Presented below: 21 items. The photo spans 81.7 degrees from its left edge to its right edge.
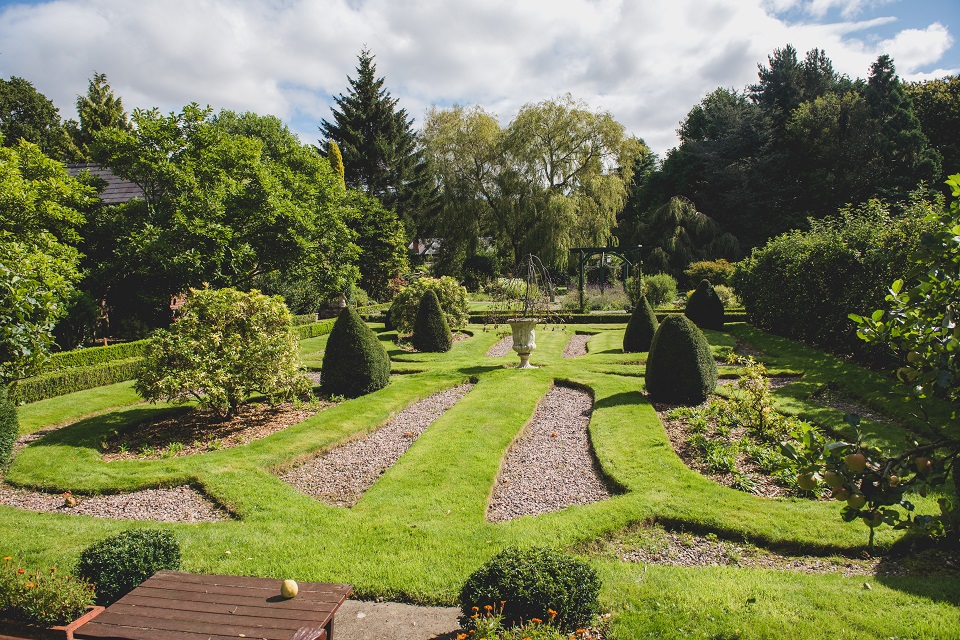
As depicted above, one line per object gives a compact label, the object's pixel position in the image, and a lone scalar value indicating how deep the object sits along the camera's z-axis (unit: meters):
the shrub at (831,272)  12.76
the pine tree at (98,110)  30.16
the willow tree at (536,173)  32.69
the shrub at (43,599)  4.08
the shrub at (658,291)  28.27
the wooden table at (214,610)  3.35
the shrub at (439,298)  19.34
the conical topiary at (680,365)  10.36
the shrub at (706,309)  20.92
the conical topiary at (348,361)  11.80
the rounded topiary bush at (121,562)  4.37
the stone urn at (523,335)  14.22
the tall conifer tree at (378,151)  37.84
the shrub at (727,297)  28.20
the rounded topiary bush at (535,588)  3.77
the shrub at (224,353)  8.97
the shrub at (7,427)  7.76
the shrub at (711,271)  30.47
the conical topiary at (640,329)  16.25
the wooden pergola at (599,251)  25.99
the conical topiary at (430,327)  17.44
